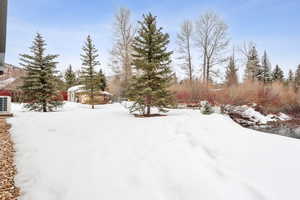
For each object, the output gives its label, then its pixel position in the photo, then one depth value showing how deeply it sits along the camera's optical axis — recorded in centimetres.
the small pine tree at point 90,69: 1722
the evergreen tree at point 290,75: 3897
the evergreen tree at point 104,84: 2946
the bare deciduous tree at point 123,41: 2016
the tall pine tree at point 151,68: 962
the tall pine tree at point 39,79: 1298
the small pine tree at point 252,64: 2775
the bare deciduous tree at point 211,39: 2131
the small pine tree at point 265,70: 3039
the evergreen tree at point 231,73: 1893
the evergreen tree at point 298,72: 2931
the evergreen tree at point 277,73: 3538
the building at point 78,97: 2486
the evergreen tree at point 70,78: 3603
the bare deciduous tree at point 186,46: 2208
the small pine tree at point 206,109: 1055
